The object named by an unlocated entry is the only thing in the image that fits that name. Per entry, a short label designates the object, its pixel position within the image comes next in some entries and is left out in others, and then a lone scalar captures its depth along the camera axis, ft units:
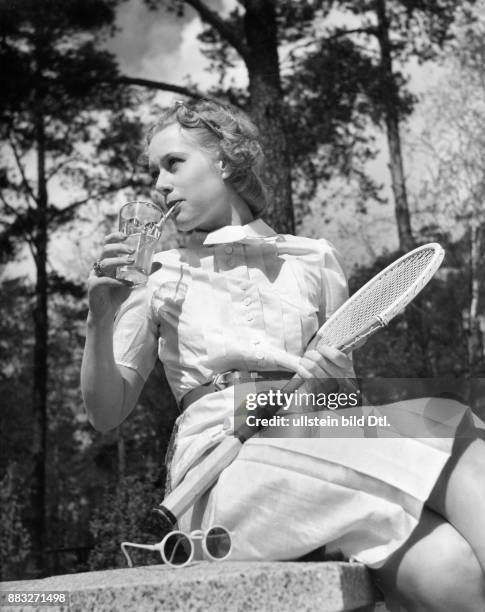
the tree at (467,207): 38.63
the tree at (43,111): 31.09
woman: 4.99
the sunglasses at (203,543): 5.17
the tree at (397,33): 30.22
